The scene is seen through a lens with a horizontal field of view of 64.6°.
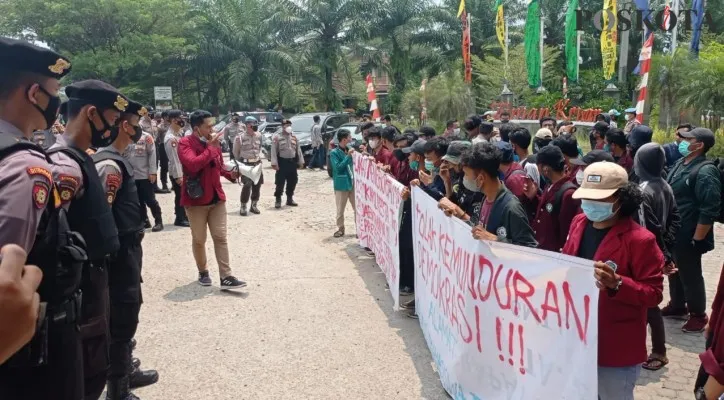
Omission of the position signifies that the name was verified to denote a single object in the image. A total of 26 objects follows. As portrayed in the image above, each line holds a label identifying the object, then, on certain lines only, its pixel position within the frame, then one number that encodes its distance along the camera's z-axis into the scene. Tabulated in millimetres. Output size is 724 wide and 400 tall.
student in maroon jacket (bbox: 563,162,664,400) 2711
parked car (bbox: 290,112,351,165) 19141
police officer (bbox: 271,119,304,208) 11922
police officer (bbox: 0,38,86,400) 1963
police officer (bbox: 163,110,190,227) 9664
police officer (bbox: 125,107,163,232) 9172
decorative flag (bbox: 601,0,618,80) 21516
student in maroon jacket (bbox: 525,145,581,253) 4160
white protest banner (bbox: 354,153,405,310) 5840
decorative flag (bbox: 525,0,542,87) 25734
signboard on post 31781
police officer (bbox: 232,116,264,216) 11219
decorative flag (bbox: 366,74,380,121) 13068
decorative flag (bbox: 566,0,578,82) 26858
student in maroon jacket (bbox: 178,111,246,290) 6184
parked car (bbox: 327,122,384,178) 16219
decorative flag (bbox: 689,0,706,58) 17719
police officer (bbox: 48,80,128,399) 2752
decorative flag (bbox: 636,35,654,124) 10086
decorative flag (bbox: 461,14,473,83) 29067
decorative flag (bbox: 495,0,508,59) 27312
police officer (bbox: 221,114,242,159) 15593
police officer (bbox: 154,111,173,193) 13016
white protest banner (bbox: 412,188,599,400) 2631
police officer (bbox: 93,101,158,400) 3805
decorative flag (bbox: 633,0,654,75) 18581
